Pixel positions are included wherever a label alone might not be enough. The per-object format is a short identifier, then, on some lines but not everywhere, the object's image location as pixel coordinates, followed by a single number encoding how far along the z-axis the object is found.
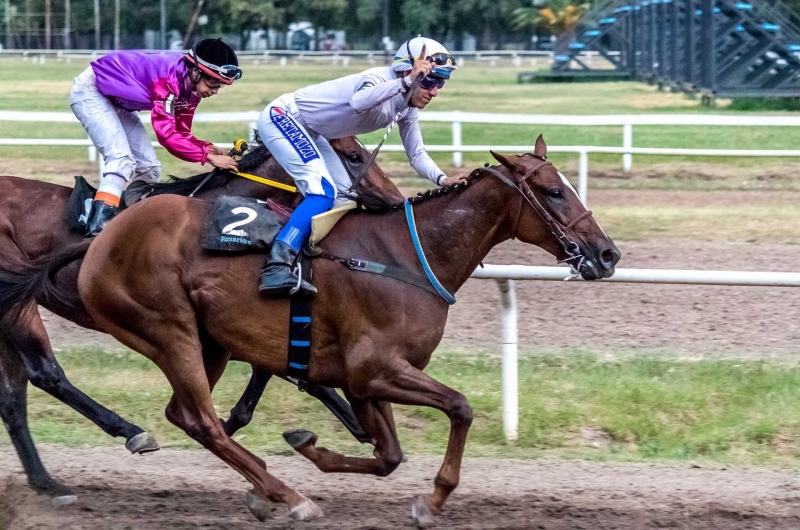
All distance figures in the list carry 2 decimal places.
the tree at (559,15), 114.50
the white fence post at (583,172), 22.06
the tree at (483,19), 135.25
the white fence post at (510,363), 10.97
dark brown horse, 9.87
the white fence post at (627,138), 26.64
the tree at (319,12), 130.50
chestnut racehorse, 8.63
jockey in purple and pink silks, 10.39
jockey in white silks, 8.77
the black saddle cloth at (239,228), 8.91
